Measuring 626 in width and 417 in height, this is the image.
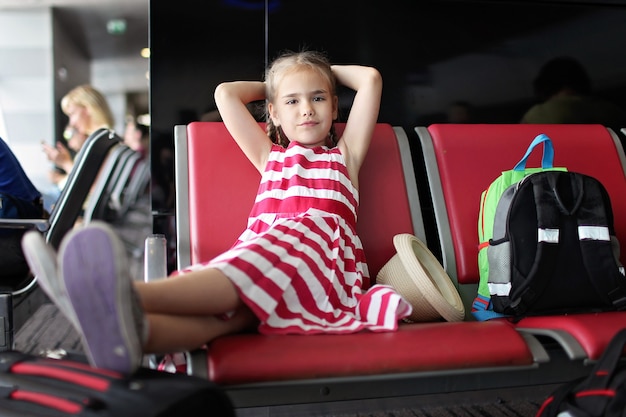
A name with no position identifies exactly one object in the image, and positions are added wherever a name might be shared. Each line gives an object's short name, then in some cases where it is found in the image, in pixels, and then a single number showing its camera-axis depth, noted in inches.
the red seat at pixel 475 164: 79.6
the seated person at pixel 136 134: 274.2
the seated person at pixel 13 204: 83.2
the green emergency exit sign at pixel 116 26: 275.4
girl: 42.9
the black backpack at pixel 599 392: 50.7
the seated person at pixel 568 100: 101.0
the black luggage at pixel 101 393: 41.4
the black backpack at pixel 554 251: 67.2
